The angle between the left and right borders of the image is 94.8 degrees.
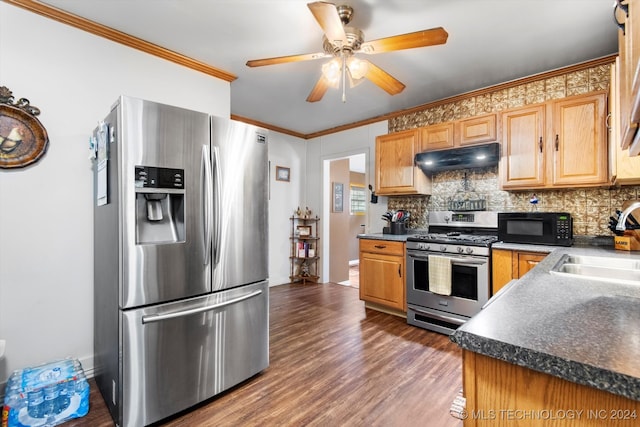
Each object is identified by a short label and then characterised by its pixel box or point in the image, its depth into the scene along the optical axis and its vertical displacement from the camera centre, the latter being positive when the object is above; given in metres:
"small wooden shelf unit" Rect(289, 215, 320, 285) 5.01 -0.63
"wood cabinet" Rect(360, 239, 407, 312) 3.26 -0.69
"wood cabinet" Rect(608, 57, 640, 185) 2.06 +0.41
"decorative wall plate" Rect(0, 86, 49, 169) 1.86 +0.52
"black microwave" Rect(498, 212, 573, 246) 2.48 -0.13
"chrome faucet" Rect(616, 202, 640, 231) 1.42 -0.02
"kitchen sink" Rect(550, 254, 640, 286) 1.43 -0.29
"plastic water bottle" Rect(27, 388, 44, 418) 1.61 -1.05
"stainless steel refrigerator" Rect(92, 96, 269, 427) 1.60 -0.27
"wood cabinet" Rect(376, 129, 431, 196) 3.50 +0.59
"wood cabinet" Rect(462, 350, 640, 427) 0.53 -0.37
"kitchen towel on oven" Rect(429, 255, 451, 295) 2.85 -0.60
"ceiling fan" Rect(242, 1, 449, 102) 1.67 +1.09
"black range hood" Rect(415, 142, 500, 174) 2.93 +0.60
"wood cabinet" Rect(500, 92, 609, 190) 2.42 +0.61
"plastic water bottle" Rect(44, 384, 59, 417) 1.65 -1.05
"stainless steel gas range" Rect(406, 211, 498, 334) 2.72 -0.58
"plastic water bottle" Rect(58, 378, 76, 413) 1.69 -1.05
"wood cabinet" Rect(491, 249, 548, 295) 2.42 -0.43
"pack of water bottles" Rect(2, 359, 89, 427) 1.58 -1.03
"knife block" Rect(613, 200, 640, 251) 2.20 -0.21
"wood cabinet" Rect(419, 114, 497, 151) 2.98 +0.87
